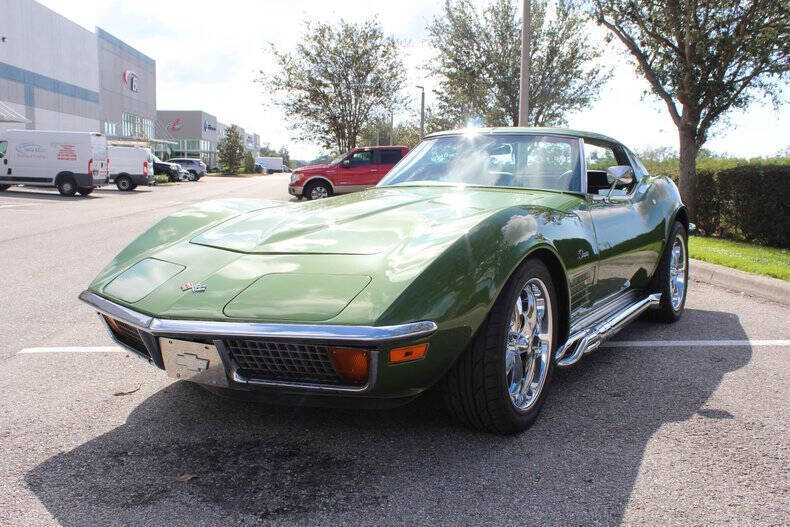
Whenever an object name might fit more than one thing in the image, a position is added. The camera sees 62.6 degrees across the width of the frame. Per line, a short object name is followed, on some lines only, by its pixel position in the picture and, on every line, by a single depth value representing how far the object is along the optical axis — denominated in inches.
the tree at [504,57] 752.3
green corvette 90.8
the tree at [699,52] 418.3
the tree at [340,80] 1218.6
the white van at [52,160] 868.0
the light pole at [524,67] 512.3
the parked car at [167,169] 1568.7
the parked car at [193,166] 1804.9
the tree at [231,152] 2861.7
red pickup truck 794.2
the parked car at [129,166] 1100.5
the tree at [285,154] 5787.4
